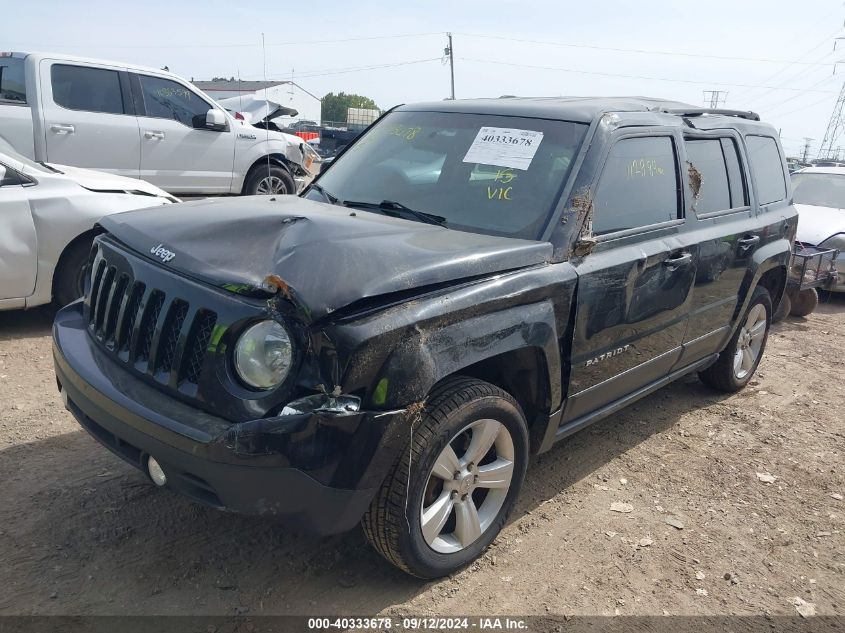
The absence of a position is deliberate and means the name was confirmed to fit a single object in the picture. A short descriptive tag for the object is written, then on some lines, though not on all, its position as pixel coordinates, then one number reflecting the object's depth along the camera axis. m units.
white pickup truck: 7.48
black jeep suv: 2.34
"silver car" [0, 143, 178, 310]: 4.94
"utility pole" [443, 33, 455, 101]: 52.53
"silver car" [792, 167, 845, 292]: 8.66
